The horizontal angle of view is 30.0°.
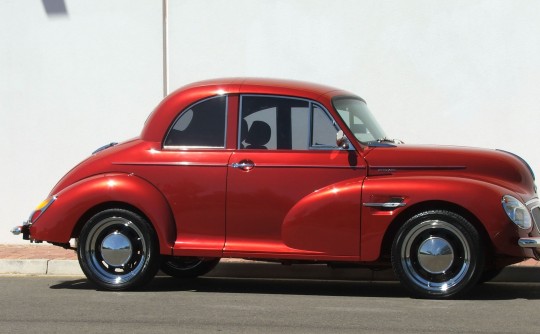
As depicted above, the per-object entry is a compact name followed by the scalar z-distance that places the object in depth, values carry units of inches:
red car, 339.3
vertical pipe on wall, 522.3
